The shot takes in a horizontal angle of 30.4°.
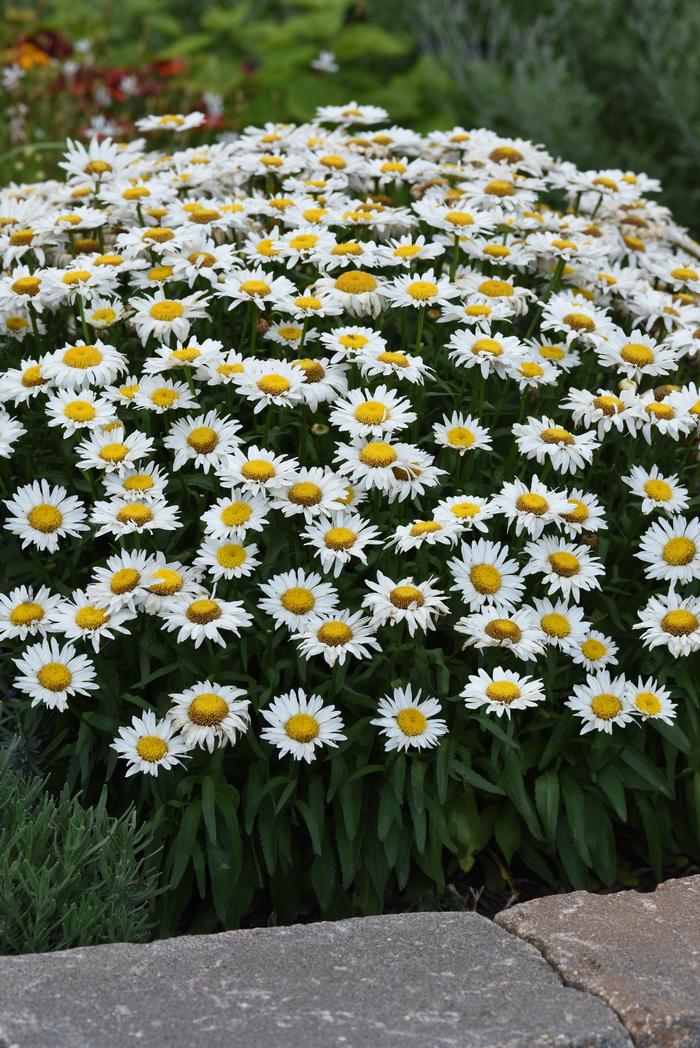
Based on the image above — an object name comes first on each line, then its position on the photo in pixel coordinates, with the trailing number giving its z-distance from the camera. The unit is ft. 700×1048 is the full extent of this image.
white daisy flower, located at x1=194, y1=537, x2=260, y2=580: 8.23
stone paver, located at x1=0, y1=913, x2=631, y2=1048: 5.92
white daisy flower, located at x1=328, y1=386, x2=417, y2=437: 8.54
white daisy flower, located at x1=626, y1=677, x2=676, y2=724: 8.38
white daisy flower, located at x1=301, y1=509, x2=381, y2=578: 8.23
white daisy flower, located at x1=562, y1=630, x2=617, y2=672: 8.62
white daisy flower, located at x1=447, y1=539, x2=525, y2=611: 8.45
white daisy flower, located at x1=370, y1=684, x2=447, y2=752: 8.05
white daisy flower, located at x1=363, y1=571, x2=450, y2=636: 7.89
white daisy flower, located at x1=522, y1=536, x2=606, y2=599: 8.56
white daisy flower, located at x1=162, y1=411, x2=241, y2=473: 8.59
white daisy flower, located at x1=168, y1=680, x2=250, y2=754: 7.84
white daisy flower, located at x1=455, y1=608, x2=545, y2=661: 8.11
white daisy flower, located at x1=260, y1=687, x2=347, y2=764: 7.95
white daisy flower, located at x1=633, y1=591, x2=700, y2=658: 8.45
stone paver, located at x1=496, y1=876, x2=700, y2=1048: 6.39
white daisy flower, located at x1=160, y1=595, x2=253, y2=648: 7.87
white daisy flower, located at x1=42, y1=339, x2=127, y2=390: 8.95
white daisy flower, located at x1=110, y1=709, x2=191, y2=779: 7.84
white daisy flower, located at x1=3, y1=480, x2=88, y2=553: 8.59
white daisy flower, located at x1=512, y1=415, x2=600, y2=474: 8.76
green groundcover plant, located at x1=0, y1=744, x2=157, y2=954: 6.93
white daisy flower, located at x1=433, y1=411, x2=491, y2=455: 8.87
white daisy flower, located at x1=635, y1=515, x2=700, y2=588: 8.77
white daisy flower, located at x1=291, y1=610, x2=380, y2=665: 7.94
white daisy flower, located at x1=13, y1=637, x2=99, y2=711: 8.05
